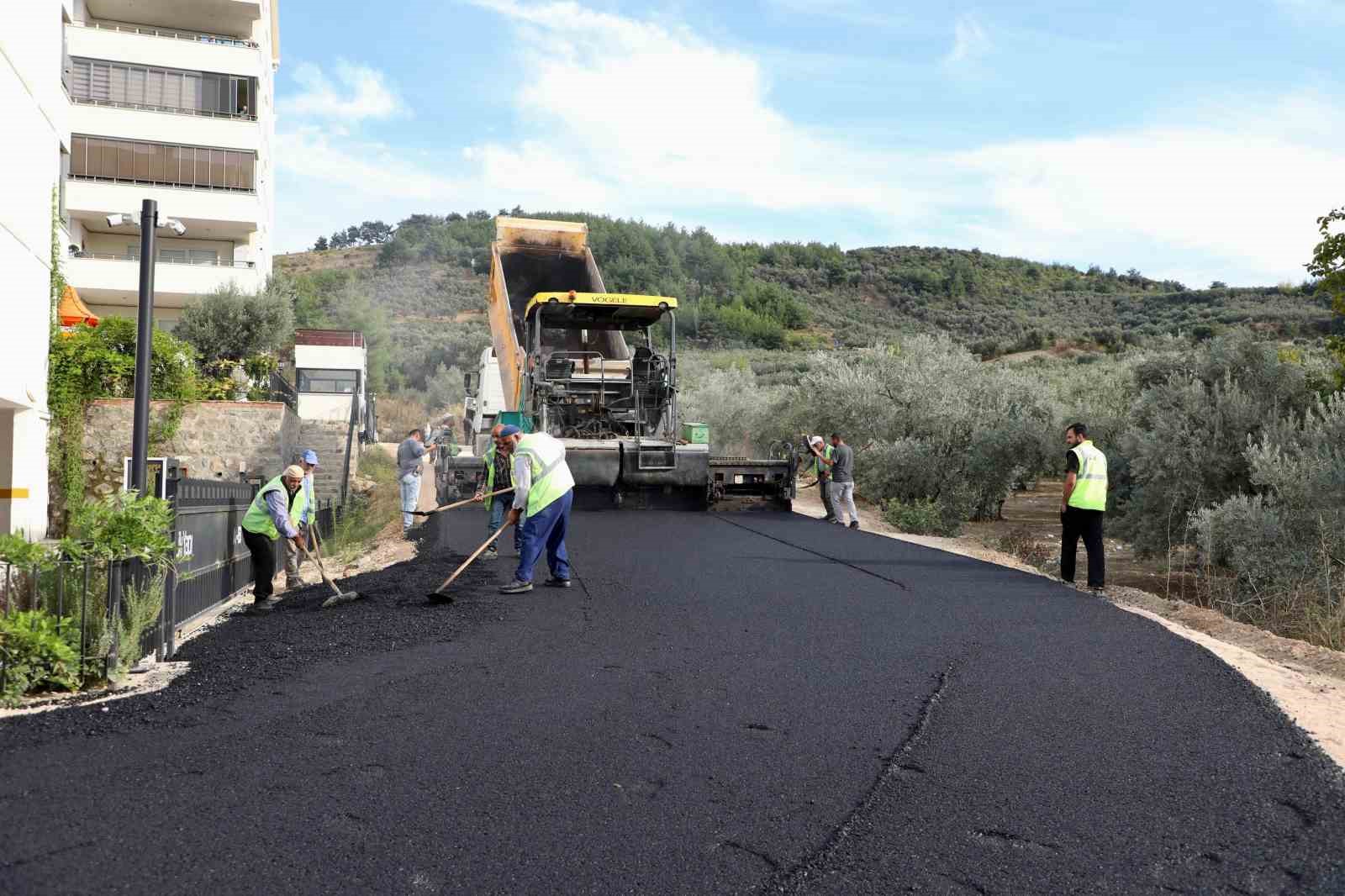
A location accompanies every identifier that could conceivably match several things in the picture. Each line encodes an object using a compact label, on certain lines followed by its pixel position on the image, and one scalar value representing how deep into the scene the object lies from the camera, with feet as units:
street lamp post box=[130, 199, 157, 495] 24.80
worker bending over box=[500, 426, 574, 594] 28.27
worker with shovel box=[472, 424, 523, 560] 40.14
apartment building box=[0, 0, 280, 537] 86.89
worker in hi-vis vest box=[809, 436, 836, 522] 54.39
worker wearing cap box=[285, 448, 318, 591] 31.17
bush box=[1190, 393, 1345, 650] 31.04
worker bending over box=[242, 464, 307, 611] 28.35
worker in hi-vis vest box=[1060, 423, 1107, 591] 30.78
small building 108.88
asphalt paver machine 51.96
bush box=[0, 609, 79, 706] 17.90
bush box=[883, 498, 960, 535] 56.24
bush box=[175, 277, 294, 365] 79.15
